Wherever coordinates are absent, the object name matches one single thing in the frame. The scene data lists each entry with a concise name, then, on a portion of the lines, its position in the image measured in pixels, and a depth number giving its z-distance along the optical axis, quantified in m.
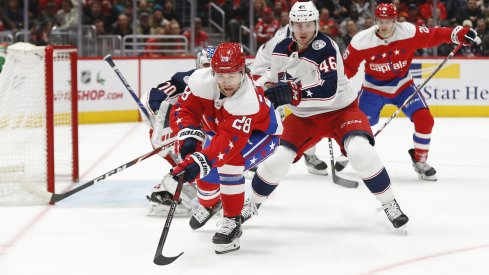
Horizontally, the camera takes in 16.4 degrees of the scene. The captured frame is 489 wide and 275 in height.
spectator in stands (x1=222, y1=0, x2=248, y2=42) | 18.97
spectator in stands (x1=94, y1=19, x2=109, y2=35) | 18.50
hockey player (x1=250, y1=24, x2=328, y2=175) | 10.89
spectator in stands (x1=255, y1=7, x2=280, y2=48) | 18.81
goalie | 8.09
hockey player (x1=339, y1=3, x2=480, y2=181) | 10.38
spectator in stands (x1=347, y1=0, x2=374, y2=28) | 18.98
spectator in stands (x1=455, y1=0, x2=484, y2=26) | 18.66
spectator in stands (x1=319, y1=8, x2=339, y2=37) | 18.83
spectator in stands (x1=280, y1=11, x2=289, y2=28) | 18.98
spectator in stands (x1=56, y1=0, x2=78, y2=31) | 17.95
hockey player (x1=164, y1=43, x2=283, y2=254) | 6.39
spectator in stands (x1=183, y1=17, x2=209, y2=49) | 18.70
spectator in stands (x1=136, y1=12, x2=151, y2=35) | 18.83
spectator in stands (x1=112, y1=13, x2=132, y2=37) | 18.58
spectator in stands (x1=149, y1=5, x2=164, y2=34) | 18.87
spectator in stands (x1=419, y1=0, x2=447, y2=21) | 18.92
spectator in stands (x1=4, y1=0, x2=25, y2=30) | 18.72
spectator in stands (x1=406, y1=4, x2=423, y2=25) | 19.19
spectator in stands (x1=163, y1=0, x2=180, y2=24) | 19.53
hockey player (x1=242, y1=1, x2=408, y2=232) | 7.35
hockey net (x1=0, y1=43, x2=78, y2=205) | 9.01
